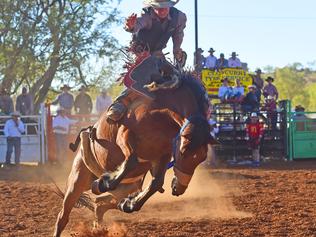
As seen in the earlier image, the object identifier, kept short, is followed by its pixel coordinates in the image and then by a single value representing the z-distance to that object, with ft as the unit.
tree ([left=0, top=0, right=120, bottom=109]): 77.66
